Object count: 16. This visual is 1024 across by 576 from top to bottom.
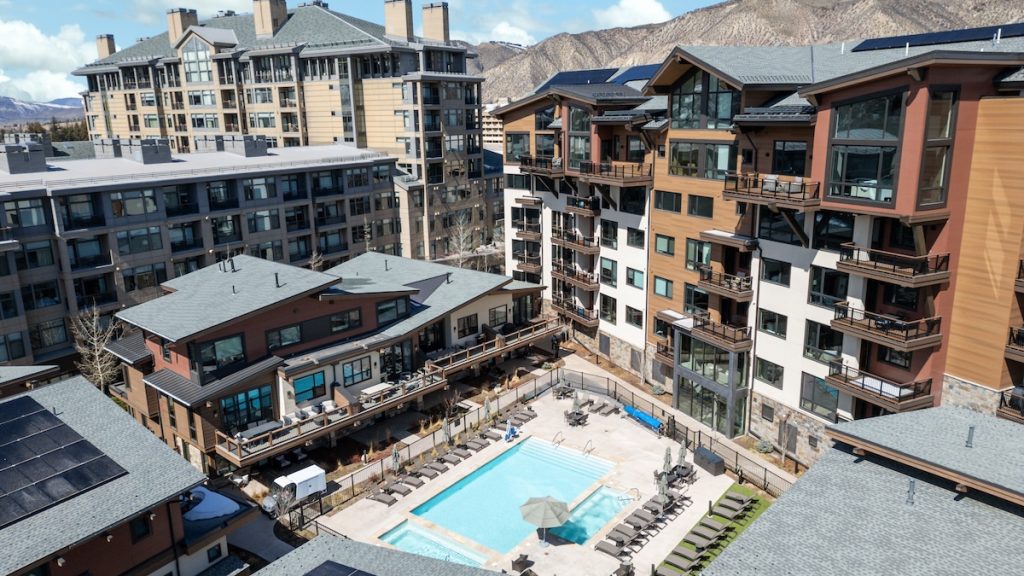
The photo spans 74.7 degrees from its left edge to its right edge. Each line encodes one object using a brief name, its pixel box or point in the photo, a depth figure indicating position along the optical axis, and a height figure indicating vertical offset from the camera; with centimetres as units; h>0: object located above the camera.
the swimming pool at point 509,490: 3172 -1776
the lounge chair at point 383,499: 3328 -1735
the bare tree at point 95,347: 4144 -1249
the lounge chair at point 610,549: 2894 -1746
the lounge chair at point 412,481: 3466 -1720
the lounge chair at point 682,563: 2791 -1746
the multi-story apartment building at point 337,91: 7294 +621
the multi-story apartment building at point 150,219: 4366 -538
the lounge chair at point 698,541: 2902 -1728
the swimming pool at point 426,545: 2958 -1785
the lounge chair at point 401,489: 3394 -1720
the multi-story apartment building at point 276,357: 3375 -1150
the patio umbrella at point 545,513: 2934 -1616
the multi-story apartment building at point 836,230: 2764 -467
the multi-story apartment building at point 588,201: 4556 -464
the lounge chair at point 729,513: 3109 -1724
